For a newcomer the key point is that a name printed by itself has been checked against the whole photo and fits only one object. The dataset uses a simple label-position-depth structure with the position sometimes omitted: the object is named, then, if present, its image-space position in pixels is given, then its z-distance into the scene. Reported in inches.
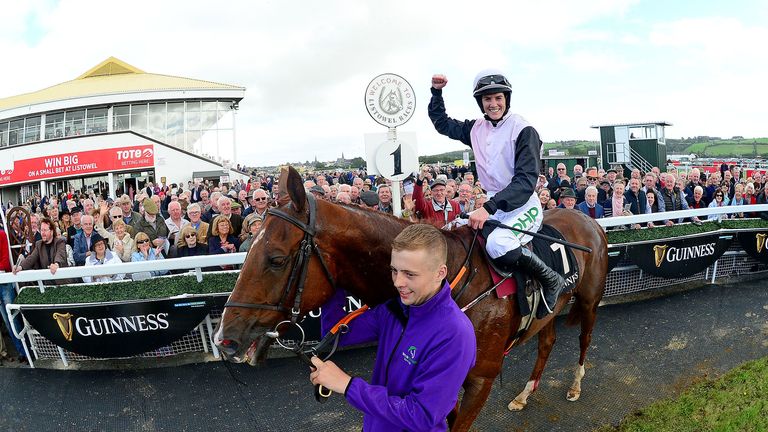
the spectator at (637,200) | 304.2
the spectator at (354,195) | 324.8
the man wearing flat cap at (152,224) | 278.4
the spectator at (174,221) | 280.3
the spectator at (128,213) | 300.2
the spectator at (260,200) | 272.8
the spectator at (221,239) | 236.2
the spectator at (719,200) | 357.8
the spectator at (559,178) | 428.2
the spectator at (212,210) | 324.5
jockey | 105.5
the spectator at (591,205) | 281.9
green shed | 961.5
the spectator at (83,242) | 250.4
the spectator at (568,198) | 265.7
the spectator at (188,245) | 229.9
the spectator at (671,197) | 325.7
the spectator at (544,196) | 289.1
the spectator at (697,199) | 350.0
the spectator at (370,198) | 250.5
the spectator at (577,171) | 477.4
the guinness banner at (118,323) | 182.4
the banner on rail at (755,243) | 280.4
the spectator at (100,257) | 225.0
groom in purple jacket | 60.8
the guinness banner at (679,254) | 249.3
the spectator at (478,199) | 279.8
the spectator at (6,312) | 199.5
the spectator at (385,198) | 294.0
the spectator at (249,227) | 229.8
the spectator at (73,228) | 306.0
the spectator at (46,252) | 229.1
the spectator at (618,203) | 290.4
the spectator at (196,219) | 247.4
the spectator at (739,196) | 347.6
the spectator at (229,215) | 263.1
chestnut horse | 83.4
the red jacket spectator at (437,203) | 269.9
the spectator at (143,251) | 231.0
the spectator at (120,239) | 237.5
